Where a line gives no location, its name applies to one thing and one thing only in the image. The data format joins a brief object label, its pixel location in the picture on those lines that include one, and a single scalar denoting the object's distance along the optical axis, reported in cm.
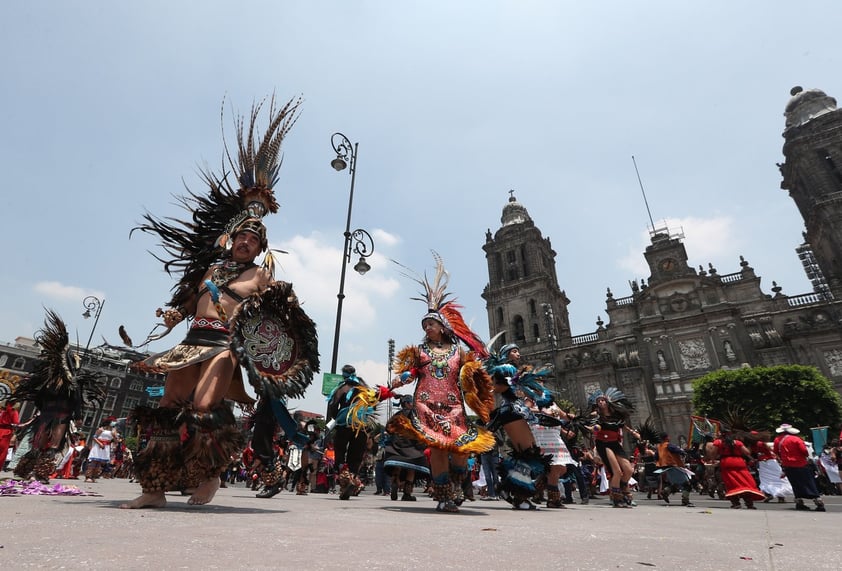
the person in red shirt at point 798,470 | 657
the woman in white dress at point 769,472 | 811
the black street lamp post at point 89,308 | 2100
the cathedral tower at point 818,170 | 3775
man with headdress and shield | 298
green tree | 2814
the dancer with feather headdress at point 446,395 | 425
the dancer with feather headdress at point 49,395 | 664
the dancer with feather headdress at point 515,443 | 498
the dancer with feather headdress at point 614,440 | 660
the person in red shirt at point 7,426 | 786
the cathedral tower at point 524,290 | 4597
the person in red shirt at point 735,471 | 664
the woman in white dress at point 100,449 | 1041
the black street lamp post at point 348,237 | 1110
